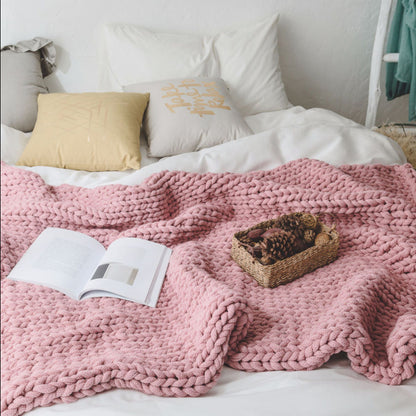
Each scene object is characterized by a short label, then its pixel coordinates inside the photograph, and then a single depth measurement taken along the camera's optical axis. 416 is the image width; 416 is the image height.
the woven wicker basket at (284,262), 0.83
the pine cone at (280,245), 0.83
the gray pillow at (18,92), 1.33
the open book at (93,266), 0.82
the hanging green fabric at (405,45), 1.49
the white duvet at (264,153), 1.13
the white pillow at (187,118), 1.33
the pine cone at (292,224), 0.89
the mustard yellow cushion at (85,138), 1.23
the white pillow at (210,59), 1.53
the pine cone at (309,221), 0.93
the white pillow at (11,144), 1.28
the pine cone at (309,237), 0.90
